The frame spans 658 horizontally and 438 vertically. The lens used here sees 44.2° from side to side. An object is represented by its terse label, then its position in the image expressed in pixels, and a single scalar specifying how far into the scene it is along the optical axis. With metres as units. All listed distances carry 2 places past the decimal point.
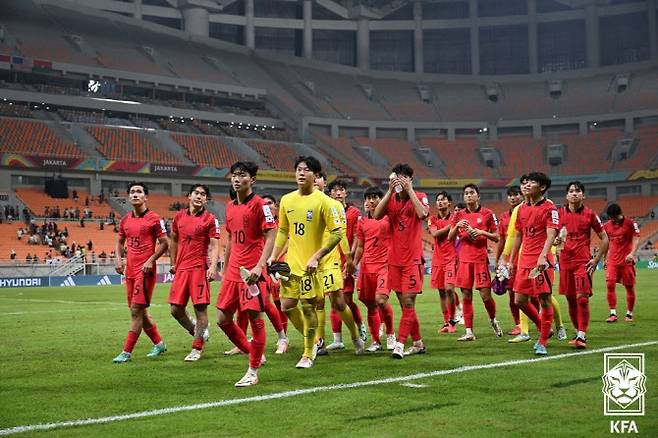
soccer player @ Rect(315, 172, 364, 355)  10.22
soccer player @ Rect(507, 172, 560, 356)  11.02
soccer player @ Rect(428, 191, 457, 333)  14.88
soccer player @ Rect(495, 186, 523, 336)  13.97
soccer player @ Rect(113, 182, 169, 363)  11.19
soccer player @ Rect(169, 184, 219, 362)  11.30
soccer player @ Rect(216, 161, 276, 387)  9.45
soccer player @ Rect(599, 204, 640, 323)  16.77
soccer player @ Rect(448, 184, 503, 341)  13.33
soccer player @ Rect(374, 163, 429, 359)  11.01
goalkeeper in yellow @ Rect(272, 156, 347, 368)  9.92
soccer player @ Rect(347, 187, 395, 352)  11.91
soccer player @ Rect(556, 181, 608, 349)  11.99
